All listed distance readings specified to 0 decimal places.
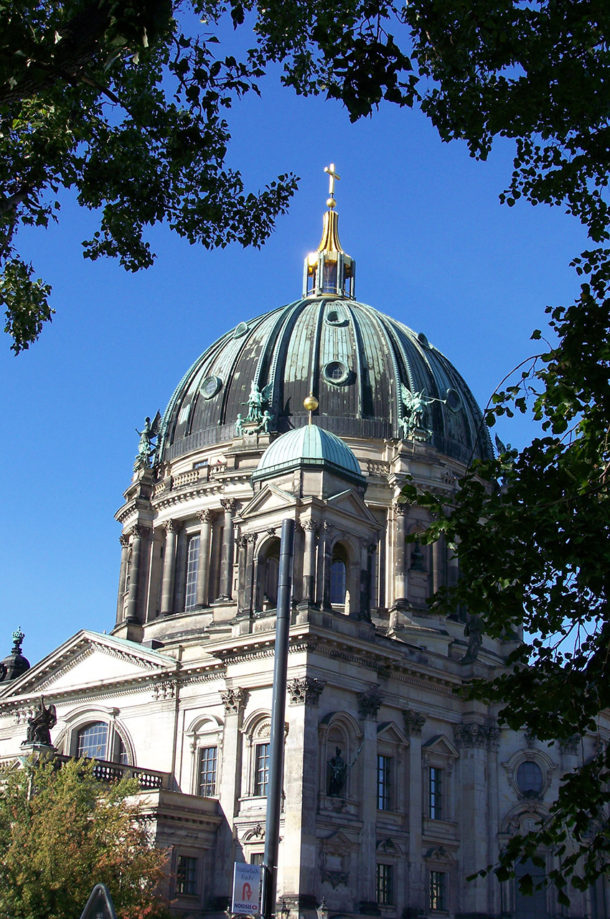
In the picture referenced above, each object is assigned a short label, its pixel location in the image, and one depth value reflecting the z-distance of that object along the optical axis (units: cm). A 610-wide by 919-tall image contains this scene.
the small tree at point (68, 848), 3544
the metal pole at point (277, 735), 2101
